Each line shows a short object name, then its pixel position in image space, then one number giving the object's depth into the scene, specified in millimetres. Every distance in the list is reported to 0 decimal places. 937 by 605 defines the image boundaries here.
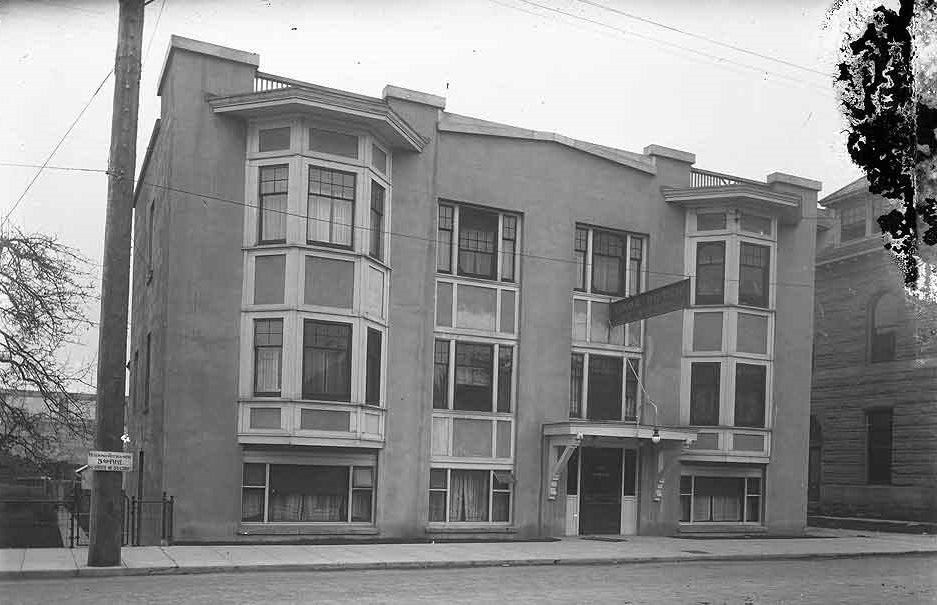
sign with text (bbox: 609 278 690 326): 23172
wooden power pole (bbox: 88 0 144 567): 15898
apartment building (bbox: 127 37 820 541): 21344
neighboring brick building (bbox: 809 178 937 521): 32750
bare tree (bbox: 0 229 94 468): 23438
